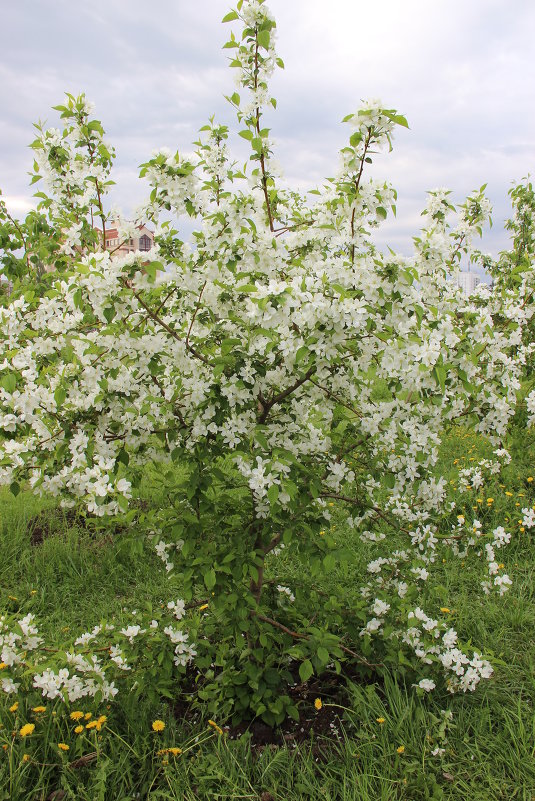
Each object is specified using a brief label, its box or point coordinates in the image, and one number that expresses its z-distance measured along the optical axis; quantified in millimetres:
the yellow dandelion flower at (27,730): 2375
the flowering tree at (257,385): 2152
